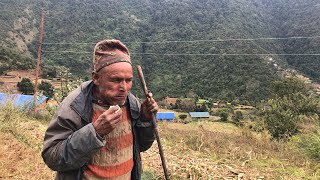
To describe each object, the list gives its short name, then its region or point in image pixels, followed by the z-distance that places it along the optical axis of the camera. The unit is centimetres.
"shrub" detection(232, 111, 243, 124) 3403
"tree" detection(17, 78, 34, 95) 2234
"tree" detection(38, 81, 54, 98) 2011
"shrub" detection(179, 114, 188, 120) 3544
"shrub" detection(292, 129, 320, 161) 503
